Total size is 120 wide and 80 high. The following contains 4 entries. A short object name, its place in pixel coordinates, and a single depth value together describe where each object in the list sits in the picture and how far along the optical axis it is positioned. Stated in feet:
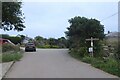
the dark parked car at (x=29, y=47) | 47.06
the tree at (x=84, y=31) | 38.94
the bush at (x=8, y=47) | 35.73
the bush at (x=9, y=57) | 27.21
